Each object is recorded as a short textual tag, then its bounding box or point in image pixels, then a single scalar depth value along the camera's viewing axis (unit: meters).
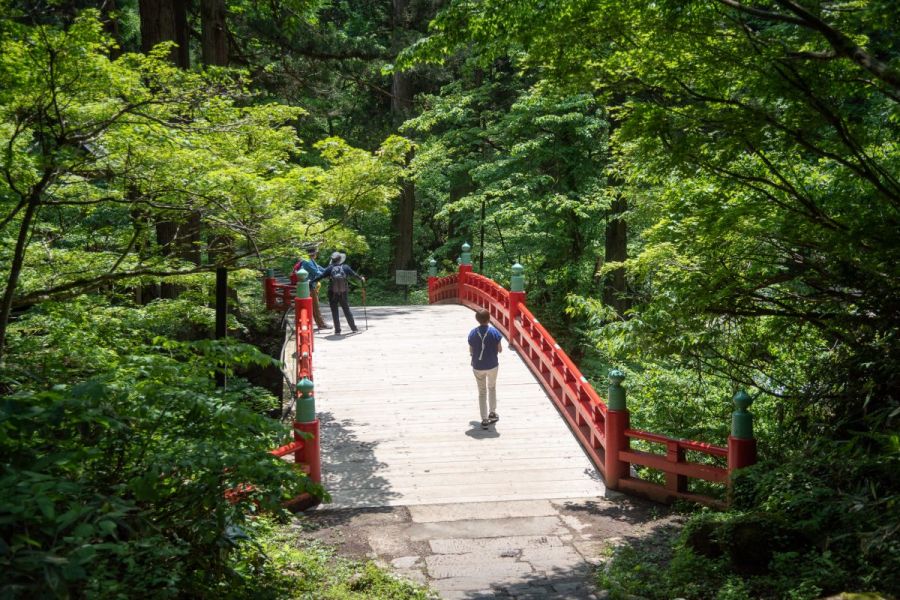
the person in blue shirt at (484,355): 10.89
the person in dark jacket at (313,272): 16.16
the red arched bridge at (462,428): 9.01
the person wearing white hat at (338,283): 15.59
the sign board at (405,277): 23.89
